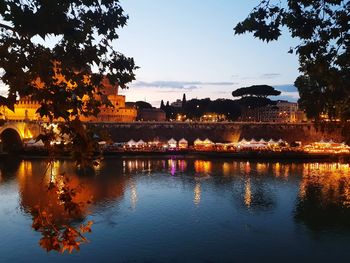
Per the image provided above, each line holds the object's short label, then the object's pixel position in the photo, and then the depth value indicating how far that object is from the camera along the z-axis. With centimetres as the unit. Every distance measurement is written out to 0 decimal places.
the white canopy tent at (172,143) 7284
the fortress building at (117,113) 10612
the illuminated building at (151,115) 13538
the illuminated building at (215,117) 11656
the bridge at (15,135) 7019
